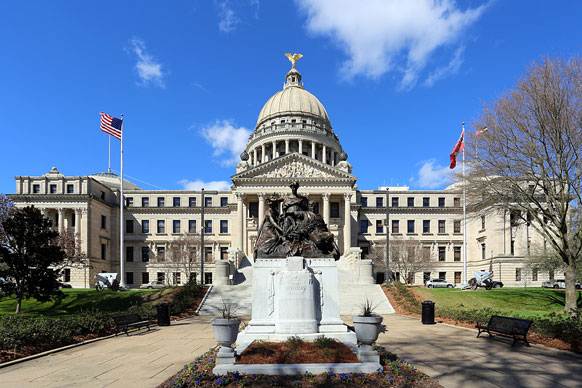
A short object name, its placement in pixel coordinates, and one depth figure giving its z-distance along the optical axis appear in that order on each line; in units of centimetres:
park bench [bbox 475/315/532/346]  1340
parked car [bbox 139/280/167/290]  5742
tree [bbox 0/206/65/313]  2400
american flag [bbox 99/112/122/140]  4062
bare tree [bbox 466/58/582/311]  2083
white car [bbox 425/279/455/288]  5620
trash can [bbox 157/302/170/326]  2039
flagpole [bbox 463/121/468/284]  2537
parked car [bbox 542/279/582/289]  4758
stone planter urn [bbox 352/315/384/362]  893
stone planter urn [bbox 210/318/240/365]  877
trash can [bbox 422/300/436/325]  2022
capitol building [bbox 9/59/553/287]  5728
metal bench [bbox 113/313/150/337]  1686
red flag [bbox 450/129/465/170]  3488
